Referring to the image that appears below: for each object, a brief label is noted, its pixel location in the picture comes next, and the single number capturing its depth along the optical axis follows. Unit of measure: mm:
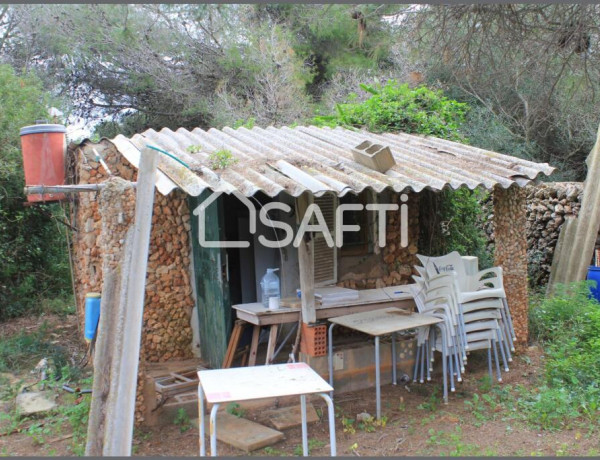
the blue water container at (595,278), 8867
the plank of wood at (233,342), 5949
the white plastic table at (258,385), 3523
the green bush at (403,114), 9016
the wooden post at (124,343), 3568
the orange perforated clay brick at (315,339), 5746
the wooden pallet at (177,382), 5605
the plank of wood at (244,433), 4715
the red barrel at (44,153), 6770
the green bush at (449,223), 7973
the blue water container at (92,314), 5970
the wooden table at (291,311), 5695
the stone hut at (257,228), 6121
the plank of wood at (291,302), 5918
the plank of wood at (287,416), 5152
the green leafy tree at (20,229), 9016
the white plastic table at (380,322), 5262
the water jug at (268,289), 5910
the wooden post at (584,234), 8906
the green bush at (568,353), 5246
